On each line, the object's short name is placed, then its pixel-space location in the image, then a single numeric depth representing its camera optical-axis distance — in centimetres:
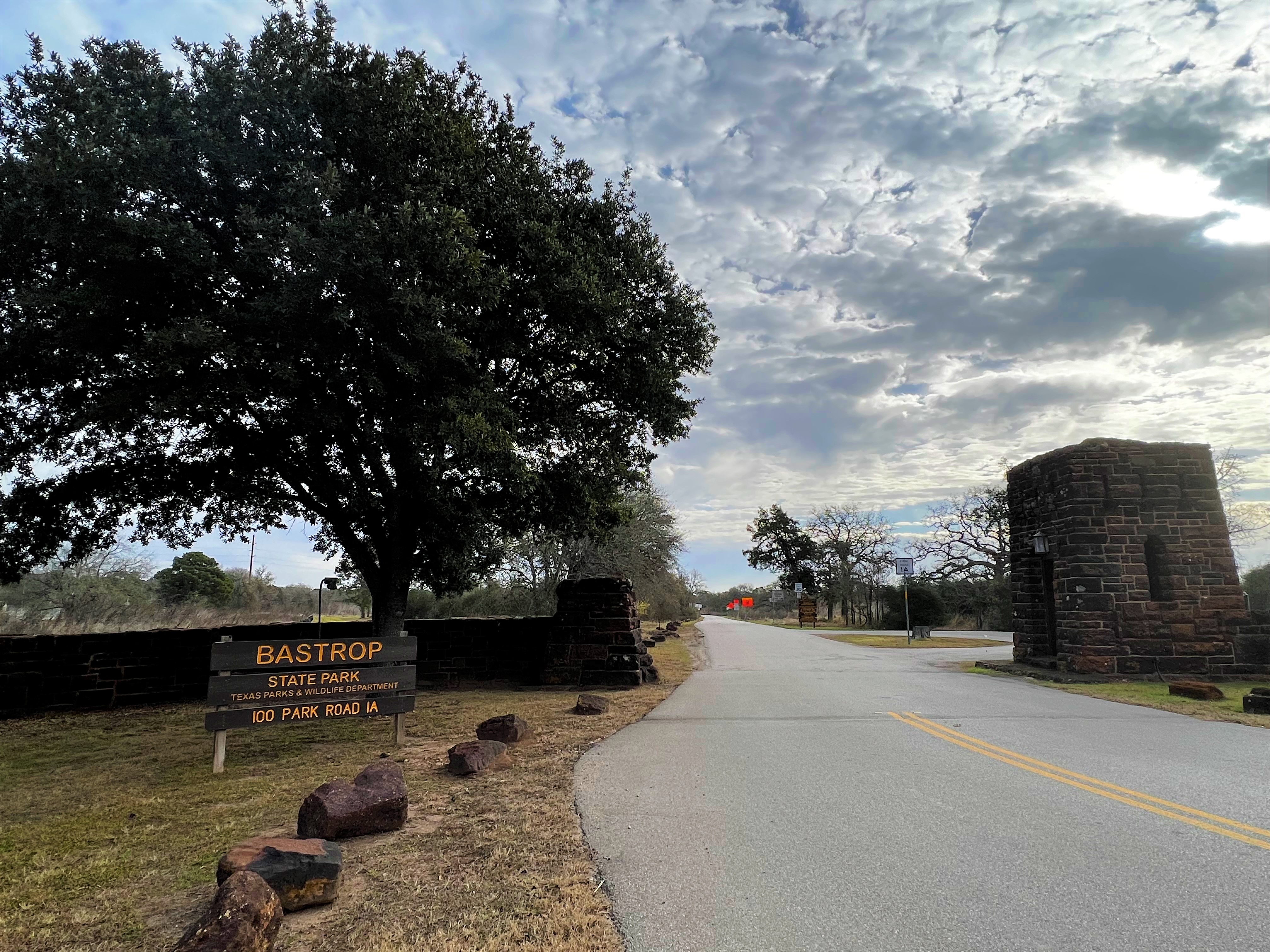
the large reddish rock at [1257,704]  923
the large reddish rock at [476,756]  650
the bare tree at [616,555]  3188
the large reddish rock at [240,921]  286
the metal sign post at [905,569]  2847
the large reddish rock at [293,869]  351
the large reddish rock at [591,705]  1001
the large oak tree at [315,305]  890
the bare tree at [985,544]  4466
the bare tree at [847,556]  5544
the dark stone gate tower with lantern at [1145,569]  1388
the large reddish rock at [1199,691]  1063
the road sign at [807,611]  4934
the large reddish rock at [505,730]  791
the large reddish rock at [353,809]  459
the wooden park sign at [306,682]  736
